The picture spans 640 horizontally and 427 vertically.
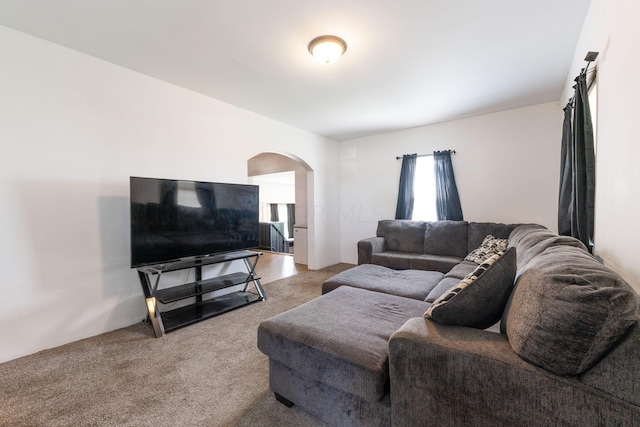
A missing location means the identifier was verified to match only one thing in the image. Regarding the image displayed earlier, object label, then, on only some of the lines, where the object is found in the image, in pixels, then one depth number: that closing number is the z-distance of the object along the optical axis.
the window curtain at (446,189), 4.21
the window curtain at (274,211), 9.93
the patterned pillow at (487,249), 3.24
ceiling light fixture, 2.12
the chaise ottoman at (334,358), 1.20
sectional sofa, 0.76
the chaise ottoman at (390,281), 2.30
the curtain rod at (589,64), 1.69
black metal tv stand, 2.51
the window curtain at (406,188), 4.61
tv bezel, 2.39
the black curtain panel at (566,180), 2.25
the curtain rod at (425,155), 4.25
